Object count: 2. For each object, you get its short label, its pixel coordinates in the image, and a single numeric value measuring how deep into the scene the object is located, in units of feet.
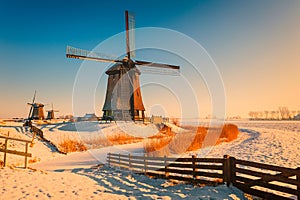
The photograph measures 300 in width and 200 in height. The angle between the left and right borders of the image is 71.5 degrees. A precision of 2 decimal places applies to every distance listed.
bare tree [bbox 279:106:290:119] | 468.63
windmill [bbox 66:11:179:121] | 86.84
